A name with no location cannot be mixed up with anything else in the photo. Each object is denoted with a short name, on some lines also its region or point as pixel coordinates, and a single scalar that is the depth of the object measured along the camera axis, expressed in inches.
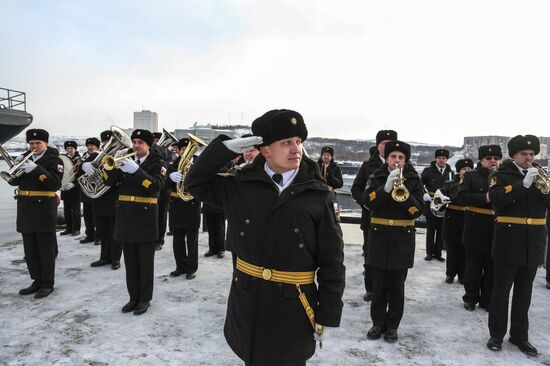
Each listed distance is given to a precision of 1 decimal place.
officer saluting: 92.4
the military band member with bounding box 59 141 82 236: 378.9
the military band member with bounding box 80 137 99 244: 351.3
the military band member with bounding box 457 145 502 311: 213.9
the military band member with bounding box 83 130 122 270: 275.0
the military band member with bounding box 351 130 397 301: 228.7
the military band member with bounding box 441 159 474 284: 262.2
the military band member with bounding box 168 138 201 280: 261.6
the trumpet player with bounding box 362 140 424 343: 171.3
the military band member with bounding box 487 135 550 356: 164.6
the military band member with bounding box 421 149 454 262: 312.8
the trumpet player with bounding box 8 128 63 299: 214.2
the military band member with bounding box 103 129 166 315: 194.5
